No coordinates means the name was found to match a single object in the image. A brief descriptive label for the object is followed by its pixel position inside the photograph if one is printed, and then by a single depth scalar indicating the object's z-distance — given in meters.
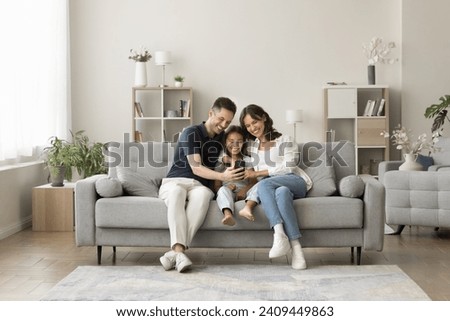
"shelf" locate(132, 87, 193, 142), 8.42
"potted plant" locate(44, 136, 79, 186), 6.69
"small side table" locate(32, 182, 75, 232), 6.52
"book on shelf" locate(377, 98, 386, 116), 8.09
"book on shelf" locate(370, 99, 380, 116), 8.14
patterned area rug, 3.88
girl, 4.83
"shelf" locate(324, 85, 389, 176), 8.09
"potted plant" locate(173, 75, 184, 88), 8.18
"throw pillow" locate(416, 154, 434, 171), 7.24
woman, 4.57
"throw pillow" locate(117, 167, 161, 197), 4.98
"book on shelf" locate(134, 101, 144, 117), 8.27
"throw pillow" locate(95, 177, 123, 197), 4.80
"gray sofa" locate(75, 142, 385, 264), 4.68
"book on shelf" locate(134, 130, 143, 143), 8.27
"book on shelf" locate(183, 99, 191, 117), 8.22
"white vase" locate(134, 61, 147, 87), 8.20
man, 4.58
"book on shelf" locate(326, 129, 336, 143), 8.24
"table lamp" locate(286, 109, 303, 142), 8.12
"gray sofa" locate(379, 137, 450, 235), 5.86
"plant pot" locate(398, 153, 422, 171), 6.47
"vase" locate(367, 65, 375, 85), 8.09
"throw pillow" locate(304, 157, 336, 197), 4.91
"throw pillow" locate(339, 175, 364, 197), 4.75
